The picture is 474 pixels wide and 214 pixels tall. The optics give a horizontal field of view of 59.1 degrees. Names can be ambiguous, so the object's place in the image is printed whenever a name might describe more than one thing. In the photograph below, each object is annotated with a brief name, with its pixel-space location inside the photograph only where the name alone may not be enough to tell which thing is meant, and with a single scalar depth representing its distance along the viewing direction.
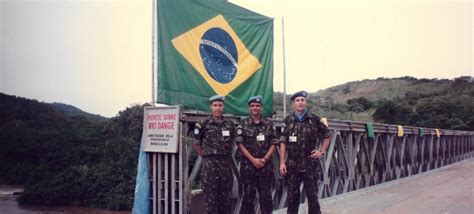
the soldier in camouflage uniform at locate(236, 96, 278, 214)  5.29
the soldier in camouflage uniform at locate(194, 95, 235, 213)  5.01
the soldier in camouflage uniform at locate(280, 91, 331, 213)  5.26
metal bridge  5.44
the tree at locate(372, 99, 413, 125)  42.88
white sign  5.30
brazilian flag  5.93
